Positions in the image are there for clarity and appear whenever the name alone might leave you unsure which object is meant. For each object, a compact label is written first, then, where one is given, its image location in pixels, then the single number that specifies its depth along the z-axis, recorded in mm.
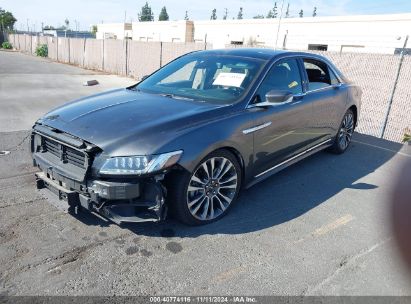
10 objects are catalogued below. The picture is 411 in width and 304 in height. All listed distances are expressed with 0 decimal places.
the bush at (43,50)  34531
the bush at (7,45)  51359
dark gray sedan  3021
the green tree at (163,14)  135250
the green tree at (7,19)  72625
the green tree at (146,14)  126875
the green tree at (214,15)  125662
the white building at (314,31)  28828
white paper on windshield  3948
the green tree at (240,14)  120812
